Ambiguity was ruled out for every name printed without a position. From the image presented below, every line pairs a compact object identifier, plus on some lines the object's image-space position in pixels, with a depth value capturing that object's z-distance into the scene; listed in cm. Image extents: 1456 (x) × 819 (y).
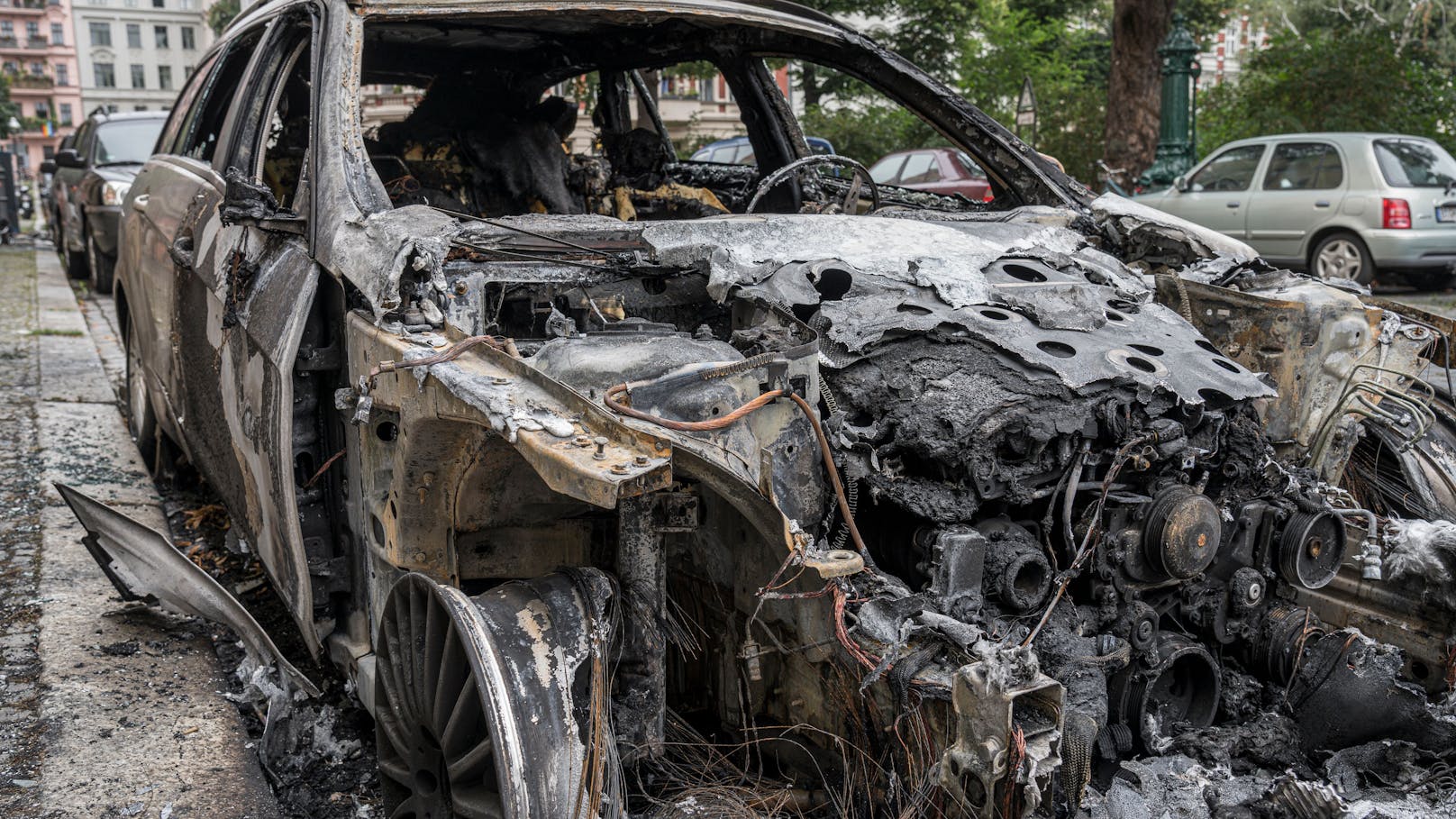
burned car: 218
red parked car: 1378
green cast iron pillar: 1616
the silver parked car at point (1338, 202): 1173
